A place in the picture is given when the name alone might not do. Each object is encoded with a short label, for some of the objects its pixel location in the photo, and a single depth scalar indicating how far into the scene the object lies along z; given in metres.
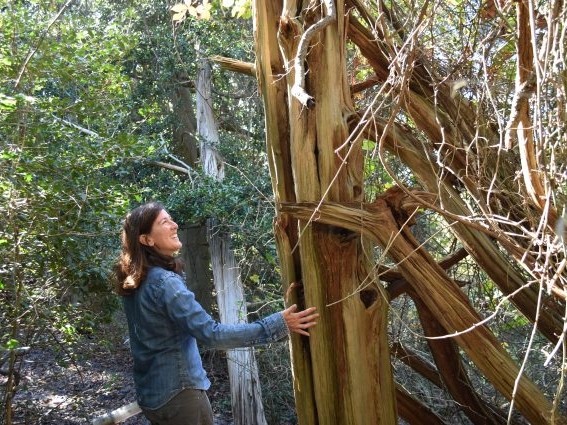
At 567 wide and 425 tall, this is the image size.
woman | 2.80
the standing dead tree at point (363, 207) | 2.78
